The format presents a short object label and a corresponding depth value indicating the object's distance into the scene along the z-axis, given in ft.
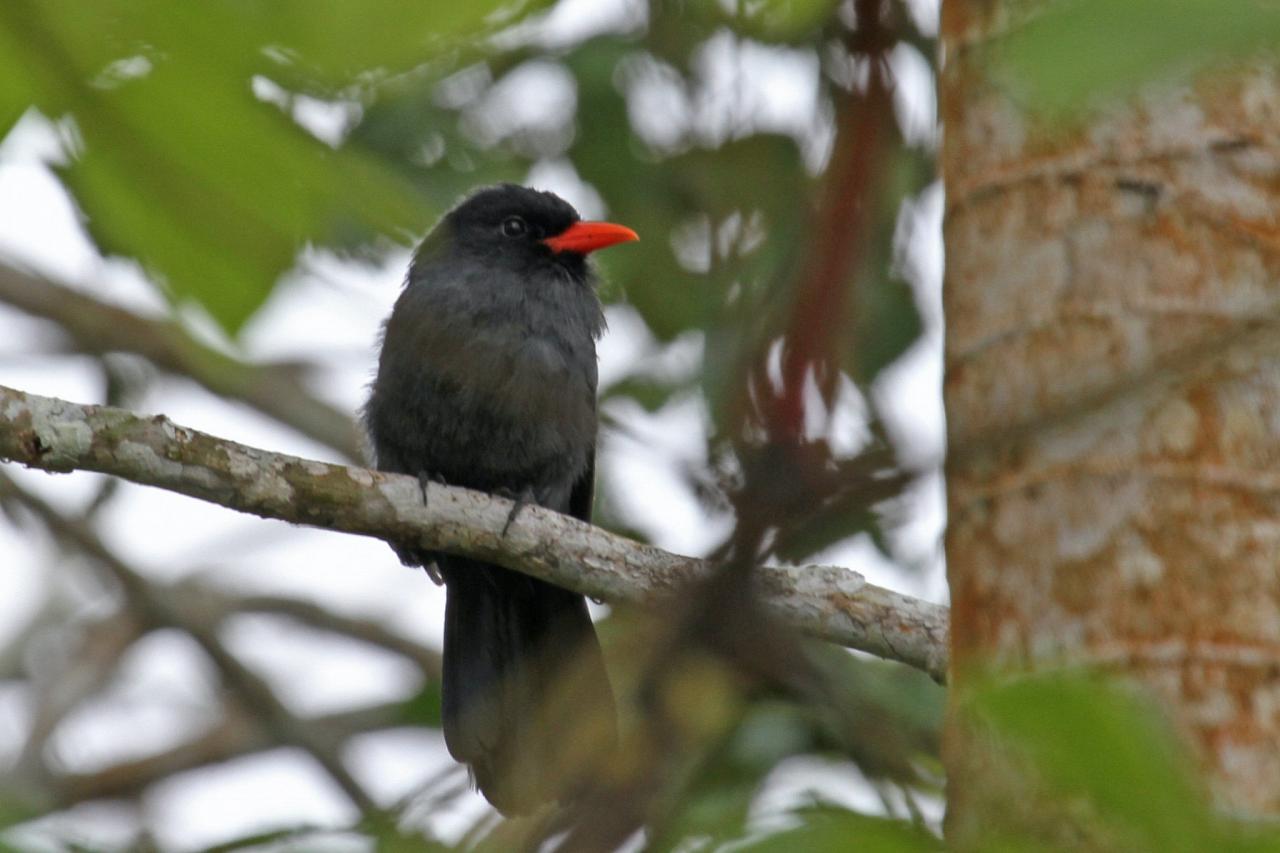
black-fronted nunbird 29.37
